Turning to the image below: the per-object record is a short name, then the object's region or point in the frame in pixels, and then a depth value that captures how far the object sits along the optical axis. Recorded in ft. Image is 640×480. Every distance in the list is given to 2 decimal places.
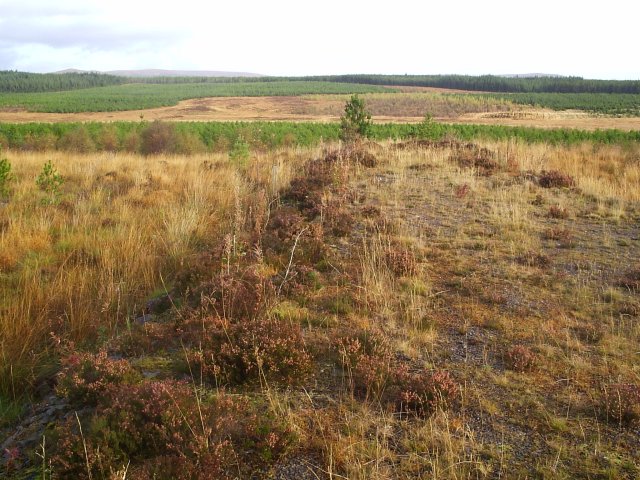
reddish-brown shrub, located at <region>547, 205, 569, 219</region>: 25.40
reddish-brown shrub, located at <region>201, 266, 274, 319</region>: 13.94
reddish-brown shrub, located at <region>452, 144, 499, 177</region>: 35.12
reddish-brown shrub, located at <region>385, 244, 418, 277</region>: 17.52
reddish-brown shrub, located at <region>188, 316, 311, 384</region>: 11.27
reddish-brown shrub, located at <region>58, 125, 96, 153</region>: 78.22
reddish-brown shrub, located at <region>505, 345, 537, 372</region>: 11.93
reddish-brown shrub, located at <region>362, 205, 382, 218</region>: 24.22
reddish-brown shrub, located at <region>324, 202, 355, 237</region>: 21.52
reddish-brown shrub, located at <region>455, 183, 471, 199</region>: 28.55
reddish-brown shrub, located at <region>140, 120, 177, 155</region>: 81.25
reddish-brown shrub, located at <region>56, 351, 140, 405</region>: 10.48
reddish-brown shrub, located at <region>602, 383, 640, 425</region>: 10.03
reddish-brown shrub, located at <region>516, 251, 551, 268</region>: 18.76
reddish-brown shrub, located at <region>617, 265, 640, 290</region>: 16.84
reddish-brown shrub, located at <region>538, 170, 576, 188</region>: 31.96
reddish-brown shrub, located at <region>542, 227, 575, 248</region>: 21.34
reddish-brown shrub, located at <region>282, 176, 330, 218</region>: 23.93
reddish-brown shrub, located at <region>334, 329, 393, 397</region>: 11.02
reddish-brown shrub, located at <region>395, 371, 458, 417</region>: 10.18
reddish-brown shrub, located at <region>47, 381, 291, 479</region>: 8.27
